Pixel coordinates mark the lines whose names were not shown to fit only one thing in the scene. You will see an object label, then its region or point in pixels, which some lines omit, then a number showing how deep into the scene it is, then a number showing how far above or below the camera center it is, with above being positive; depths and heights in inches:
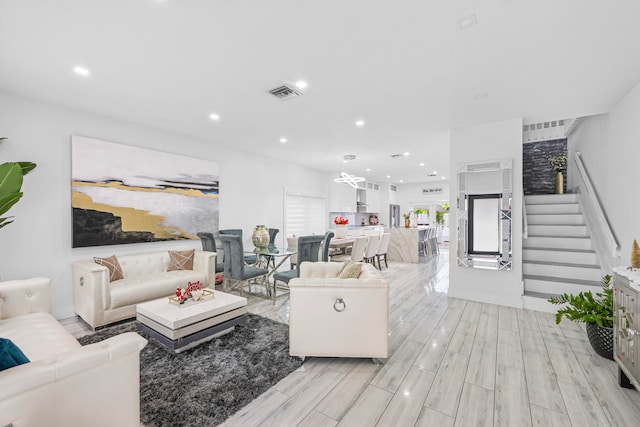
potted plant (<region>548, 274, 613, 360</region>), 99.3 -38.2
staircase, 154.8 -23.9
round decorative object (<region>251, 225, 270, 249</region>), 194.4 -16.6
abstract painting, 145.1 +11.9
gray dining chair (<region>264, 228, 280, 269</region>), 235.0 -16.8
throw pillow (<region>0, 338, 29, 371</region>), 45.2 -23.8
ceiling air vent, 122.1 +55.0
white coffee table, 99.9 -40.4
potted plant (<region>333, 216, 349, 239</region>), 256.5 -13.8
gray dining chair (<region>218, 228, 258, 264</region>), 209.0 -14.8
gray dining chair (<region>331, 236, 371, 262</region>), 216.2 -28.5
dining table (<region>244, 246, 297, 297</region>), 176.0 -25.0
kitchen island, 297.9 -31.8
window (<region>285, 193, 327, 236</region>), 283.7 -1.0
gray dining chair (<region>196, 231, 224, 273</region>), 175.6 -18.4
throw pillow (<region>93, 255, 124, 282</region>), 140.5 -26.4
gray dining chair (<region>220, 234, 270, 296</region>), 159.6 -28.7
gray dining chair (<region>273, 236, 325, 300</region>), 157.2 -22.3
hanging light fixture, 275.1 +35.0
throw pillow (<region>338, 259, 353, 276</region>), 106.1 -19.7
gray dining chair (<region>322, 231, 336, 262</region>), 177.3 -19.7
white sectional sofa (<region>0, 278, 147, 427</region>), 41.3 -28.5
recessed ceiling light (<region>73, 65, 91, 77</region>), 105.2 +54.9
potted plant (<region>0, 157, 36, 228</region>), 69.5 +7.9
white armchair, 92.0 -34.2
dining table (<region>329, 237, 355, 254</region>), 229.8 -24.2
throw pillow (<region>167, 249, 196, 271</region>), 169.6 -28.3
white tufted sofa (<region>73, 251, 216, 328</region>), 124.6 -34.7
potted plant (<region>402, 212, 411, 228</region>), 311.3 -6.6
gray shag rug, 72.9 -51.1
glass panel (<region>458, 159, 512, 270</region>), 159.3 +0.0
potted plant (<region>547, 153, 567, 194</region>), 218.7 +39.0
